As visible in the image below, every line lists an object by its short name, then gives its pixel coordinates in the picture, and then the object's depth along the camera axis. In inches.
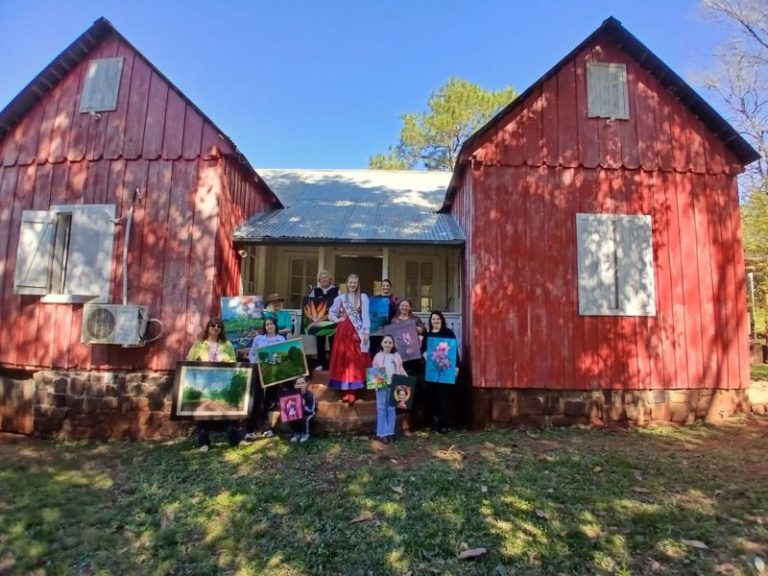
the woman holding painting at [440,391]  249.8
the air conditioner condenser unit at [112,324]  255.9
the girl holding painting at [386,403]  227.9
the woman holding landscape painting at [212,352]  228.7
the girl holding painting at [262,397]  236.1
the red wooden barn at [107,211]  272.1
